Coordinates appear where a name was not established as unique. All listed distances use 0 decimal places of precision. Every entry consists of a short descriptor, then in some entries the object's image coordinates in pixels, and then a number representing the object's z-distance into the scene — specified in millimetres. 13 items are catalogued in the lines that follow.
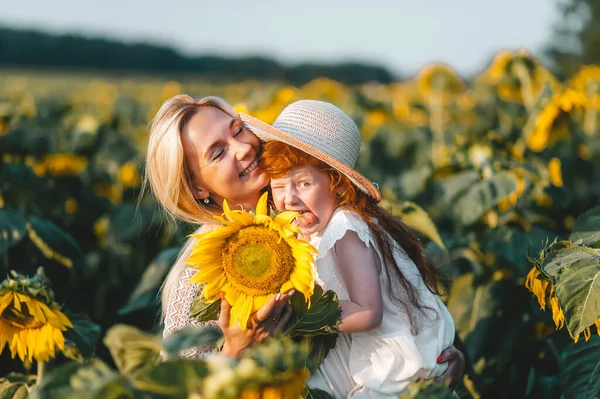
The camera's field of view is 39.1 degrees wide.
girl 1845
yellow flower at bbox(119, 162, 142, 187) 4926
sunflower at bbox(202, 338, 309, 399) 1061
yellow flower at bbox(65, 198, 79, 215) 4445
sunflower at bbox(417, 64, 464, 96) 5602
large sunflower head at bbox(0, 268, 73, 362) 1895
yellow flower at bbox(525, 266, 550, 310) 1896
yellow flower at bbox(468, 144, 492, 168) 3314
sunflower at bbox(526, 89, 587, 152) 3789
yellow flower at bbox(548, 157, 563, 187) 3874
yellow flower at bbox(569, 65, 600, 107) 5422
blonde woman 2084
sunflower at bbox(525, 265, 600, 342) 1863
